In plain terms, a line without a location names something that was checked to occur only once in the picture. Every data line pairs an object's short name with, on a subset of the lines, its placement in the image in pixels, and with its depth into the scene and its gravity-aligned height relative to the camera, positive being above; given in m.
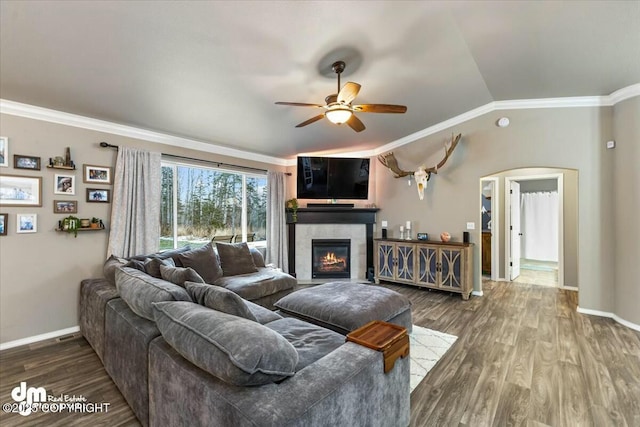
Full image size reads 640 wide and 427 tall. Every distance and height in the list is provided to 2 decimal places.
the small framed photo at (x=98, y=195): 3.40 +0.26
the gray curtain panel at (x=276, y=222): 5.44 -0.12
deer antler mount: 4.67 +0.86
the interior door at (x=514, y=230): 5.68 -0.32
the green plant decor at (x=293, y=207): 5.62 +0.18
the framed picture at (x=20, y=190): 2.88 +0.28
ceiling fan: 2.64 +1.07
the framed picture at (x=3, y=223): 2.86 -0.06
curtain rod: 3.47 +0.90
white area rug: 2.44 -1.34
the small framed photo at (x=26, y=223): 2.96 -0.07
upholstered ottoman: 2.51 -0.87
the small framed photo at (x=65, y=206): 3.18 +0.12
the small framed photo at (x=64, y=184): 3.17 +0.37
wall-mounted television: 5.43 +0.75
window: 4.27 +0.17
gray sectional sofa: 1.11 -0.71
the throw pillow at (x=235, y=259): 3.91 -0.62
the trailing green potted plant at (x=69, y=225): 3.17 -0.09
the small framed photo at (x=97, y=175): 3.37 +0.52
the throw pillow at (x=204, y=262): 3.50 -0.59
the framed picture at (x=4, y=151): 2.87 +0.68
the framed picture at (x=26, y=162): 2.94 +0.58
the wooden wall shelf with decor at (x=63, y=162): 3.12 +0.62
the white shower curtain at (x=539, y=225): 7.14 -0.27
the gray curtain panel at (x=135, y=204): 3.50 +0.16
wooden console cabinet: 4.47 -0.84
